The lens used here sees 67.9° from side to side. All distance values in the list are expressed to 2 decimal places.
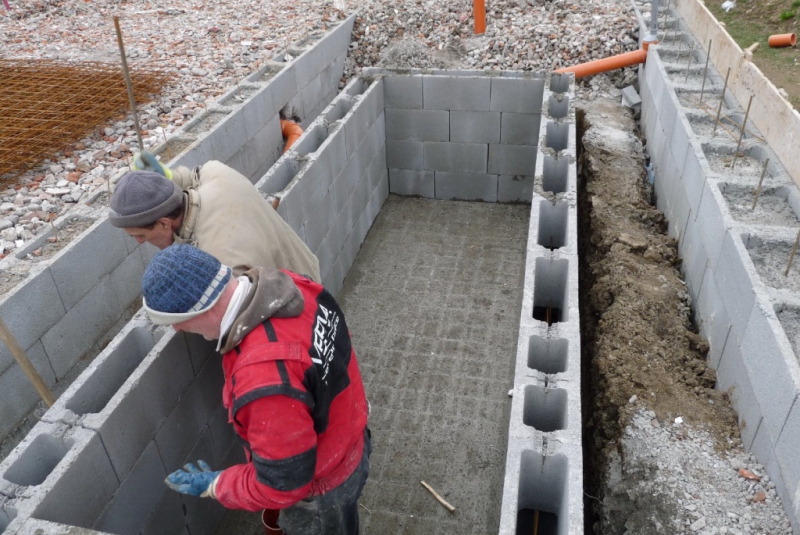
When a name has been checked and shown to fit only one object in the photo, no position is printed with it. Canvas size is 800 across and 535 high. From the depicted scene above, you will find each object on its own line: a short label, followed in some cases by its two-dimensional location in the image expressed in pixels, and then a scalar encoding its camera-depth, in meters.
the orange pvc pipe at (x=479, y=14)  8.87
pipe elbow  7.06
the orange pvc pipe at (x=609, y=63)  7.57
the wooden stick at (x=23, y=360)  2.84
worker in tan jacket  2.78
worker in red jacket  2.01
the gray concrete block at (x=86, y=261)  4.26
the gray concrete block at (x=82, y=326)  4.27
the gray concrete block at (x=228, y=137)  5.98
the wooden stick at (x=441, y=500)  4.09
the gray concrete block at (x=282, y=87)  7.02
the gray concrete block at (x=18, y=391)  3.96
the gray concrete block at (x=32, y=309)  3.85
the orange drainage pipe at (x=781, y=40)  10.03
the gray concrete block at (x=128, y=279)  4.77
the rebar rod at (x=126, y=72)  3.63
